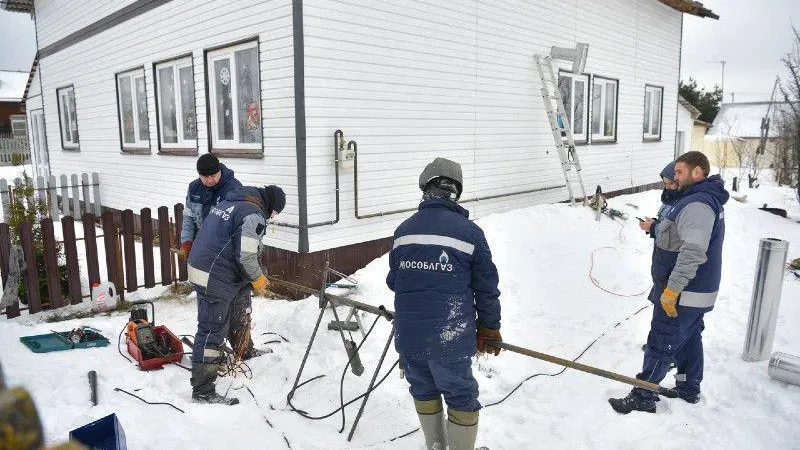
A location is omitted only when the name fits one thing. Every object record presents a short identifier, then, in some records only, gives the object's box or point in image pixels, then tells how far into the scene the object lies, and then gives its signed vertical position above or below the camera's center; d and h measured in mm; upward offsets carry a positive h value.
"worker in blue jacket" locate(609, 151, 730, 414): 4043 -1005
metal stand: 3971 -1336
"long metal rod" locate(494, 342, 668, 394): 3192 -1335
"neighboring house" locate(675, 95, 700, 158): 23297 +820
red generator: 4973 -1825
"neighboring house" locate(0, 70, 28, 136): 37469 +2629
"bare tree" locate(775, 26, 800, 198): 18609 +732
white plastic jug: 6590 -1774
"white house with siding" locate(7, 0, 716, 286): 7082 +814
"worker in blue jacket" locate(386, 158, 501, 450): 3195 -900
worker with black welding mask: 4434 -972
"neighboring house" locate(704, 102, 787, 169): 42569 +1324
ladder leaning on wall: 10688 +855
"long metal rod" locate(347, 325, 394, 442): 3894 -1895
